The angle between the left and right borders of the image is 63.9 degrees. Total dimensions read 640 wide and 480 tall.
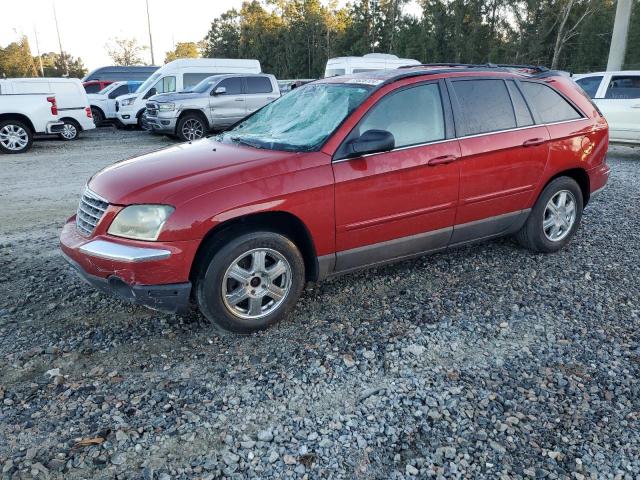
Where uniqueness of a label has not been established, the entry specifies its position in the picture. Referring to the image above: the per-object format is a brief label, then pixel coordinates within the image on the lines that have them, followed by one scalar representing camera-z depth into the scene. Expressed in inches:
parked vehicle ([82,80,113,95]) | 815.1
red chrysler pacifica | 126.3
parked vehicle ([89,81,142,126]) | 711.1
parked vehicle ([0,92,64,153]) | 468.1
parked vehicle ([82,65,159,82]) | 942.9
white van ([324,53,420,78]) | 698.2
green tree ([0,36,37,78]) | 2282.2
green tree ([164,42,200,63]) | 3105.6
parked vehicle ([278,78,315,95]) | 890.8
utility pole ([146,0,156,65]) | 1392.7
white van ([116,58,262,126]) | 617.9
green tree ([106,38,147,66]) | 2325.3
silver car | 516.4
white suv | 395.5
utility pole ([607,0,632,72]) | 808.9
